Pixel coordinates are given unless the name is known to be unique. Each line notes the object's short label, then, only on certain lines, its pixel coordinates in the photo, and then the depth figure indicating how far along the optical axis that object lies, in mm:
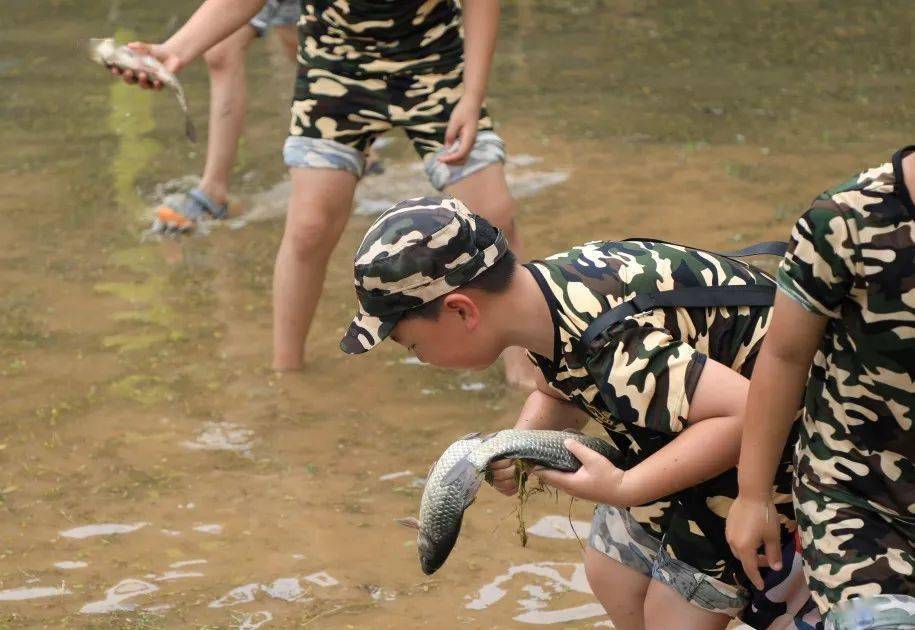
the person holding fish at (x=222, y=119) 14023
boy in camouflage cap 5234
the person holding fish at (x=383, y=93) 9680
